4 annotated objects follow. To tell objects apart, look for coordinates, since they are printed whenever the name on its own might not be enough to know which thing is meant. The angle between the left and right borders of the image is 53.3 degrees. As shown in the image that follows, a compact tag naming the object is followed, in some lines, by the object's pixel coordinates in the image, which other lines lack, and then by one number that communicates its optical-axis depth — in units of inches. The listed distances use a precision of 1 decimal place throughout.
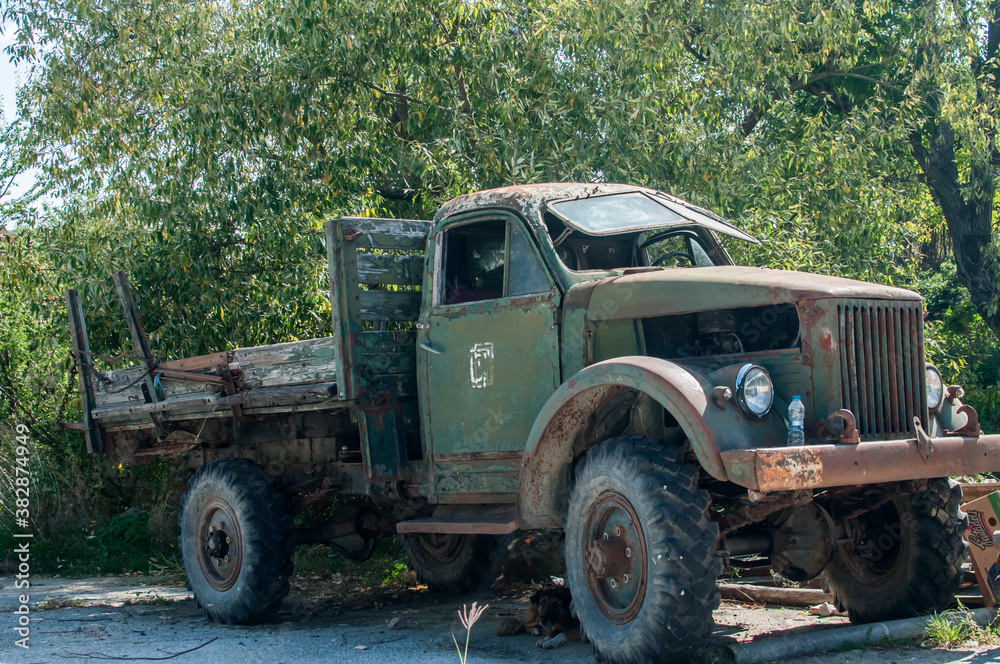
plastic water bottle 167.8
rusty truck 172.2
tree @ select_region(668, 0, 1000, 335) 378.9
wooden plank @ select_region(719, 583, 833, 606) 245.4
